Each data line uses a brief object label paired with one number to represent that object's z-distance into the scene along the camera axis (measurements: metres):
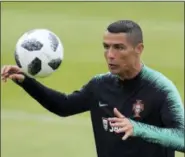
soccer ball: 13.23
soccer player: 12.05
